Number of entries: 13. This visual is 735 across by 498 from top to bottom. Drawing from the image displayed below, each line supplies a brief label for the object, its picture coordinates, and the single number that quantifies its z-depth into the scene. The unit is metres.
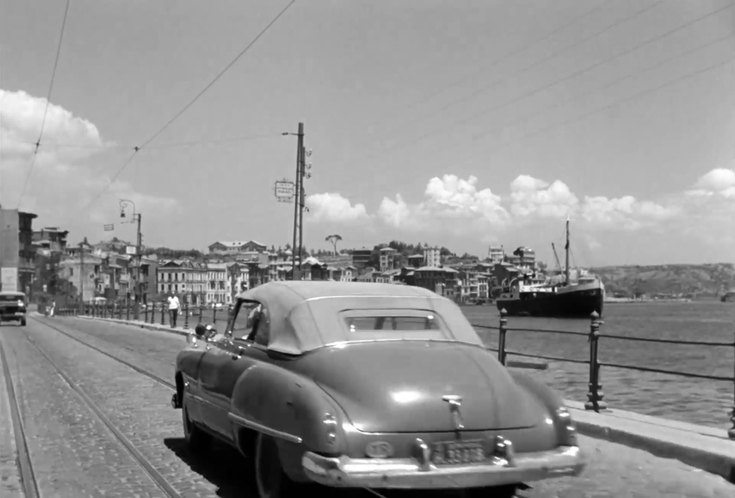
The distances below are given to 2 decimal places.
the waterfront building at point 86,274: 137.82
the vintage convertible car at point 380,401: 4.61
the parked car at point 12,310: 49.97
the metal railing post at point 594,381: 10.14
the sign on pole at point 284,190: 36.62
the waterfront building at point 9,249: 67.69
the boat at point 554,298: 108.38
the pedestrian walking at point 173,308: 38.22
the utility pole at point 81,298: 84.11
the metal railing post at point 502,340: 12.82
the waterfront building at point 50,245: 184.15
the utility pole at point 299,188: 35.11
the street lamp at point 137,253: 55.09
